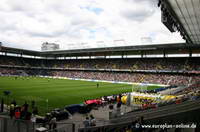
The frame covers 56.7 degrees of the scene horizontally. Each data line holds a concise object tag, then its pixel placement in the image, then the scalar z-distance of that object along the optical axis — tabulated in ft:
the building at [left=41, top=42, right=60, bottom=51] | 360.95
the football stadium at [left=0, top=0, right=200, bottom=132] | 30.15
